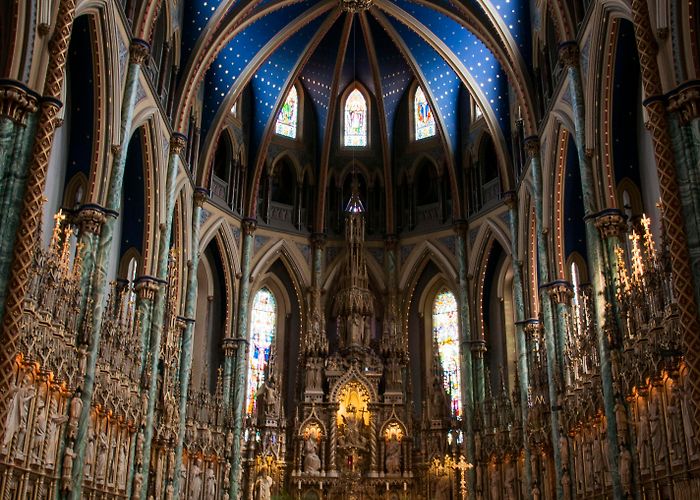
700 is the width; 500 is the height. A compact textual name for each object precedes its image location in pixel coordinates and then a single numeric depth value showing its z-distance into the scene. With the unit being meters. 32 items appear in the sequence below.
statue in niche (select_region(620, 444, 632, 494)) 16.75
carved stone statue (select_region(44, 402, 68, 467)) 16.39
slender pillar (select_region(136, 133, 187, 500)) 21.86
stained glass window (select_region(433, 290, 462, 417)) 29.98
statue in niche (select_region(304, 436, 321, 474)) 27.97
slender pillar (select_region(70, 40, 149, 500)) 17.22
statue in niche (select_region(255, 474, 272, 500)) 26.94
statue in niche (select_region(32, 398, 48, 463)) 15.80
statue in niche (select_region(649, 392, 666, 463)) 15.70
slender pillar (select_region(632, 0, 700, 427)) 12.86
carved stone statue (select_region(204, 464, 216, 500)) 26.31
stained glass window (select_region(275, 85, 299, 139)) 33.66
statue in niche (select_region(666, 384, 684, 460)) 14.96
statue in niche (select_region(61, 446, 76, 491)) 16.70
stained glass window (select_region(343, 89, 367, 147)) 34.72
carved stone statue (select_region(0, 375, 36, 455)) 14.55
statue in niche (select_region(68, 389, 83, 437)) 17.00
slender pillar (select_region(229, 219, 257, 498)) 27.39
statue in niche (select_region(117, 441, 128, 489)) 20.47
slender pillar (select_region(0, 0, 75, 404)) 13.16
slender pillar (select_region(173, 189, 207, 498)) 24.44
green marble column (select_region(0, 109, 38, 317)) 13.53
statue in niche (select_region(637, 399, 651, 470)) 16.38
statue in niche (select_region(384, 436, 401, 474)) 28.19
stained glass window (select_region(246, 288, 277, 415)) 30.45
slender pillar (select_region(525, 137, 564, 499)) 21.67
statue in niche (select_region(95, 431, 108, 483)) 19.06
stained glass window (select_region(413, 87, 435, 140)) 33.80
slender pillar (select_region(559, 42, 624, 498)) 17.39
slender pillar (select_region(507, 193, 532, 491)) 24.47
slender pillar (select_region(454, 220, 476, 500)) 27.58
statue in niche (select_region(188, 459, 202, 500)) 25.56
